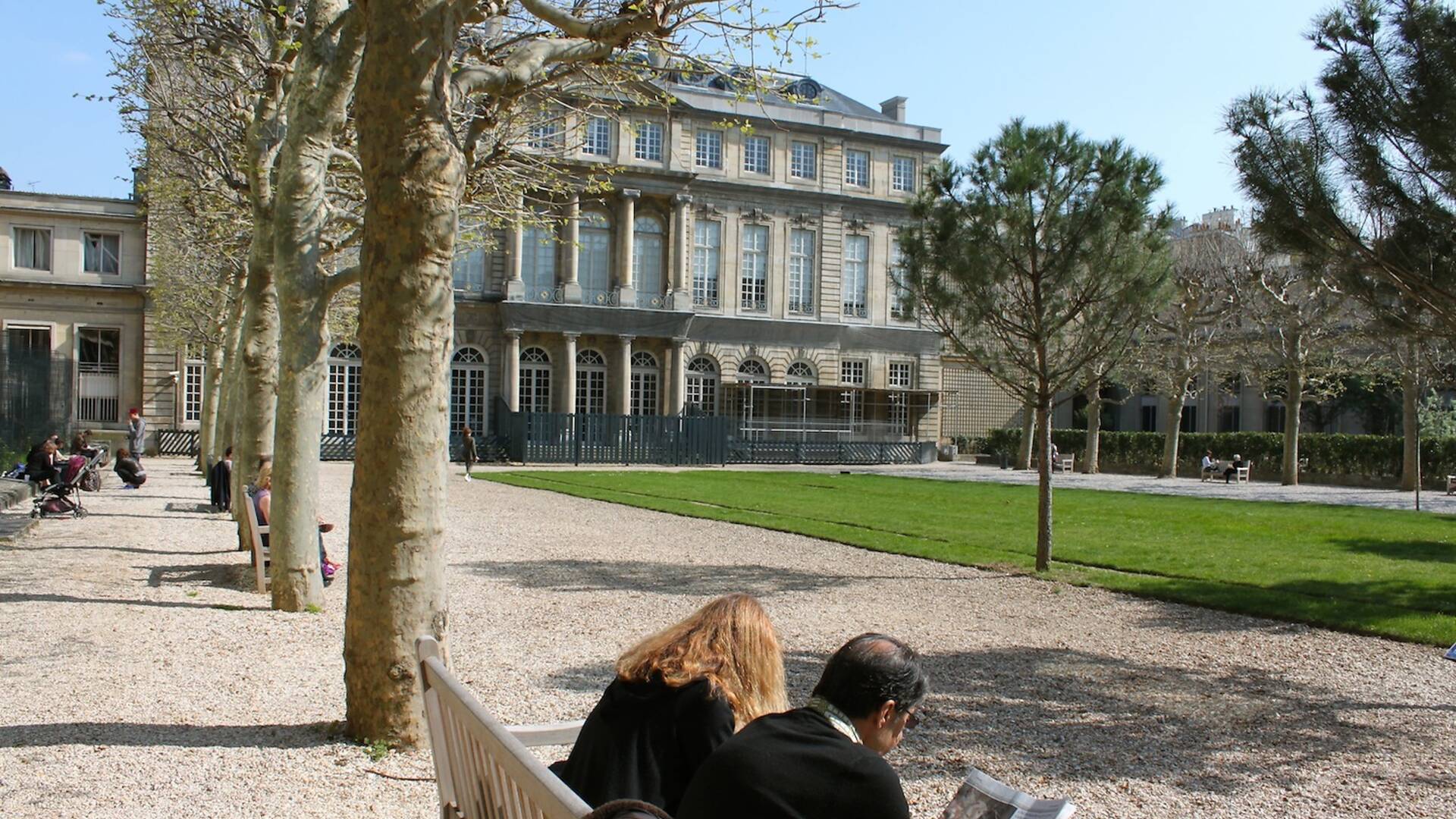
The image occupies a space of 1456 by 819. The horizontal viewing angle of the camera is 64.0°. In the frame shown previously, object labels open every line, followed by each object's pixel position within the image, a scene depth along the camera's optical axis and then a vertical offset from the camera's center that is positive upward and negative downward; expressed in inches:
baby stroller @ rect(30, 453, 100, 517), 619.2 -51.2
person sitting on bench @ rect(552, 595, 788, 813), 111.3 -28.3
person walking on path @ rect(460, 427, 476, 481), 1171.7 -35.3
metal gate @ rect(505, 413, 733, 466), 1492.4 -33.7
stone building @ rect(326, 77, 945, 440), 1656.0 +187.8
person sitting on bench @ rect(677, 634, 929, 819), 92.4 -28.8
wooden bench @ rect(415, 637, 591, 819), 94.3 -34.7
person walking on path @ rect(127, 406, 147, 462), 1111.6 -28.2
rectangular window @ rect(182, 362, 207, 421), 1624.0 +19.1
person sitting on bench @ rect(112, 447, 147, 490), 807.7 -46.8
